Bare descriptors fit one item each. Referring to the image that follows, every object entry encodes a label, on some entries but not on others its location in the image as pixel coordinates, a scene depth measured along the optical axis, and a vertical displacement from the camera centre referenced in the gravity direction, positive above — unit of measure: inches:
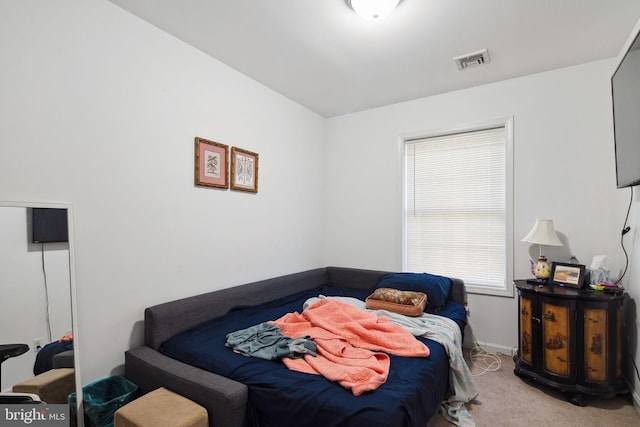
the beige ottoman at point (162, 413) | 56.7 -38.5
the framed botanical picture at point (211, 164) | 98.1 +16.4
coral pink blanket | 61.9 -32.6
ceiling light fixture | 73.4 +50.1
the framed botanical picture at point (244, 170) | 110.5 +15.9
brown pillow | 100.2 -30.5
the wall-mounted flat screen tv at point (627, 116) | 72.2 +24.7
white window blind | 121.9 +2.6
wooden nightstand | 86.0 -37.7
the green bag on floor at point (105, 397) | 65.4 -42.3
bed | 55.3 -34.8
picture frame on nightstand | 96.7 -20.2
